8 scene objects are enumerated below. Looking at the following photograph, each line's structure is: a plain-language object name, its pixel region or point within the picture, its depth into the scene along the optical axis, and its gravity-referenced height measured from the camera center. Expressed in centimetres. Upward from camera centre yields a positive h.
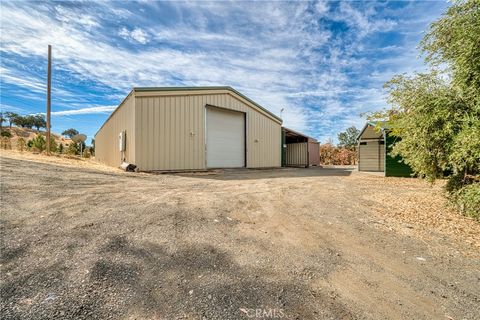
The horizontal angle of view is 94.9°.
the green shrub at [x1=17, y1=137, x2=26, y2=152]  1347 +83
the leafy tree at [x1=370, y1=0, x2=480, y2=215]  363 +105
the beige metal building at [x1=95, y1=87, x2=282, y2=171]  997 +157
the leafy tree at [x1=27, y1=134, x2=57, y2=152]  1528 +99
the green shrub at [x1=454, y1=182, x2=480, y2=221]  365 -67
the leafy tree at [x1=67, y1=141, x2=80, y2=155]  2675 +141
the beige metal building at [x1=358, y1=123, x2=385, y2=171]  1494 +69
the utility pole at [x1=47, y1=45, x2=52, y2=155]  1261 +437
